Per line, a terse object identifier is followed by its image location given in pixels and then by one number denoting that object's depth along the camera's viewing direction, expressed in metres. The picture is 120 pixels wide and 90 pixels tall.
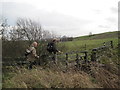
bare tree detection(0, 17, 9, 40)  13.15
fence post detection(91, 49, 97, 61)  6.27
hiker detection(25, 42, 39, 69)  6.12
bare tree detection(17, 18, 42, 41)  14.38
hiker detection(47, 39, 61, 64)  6.59
